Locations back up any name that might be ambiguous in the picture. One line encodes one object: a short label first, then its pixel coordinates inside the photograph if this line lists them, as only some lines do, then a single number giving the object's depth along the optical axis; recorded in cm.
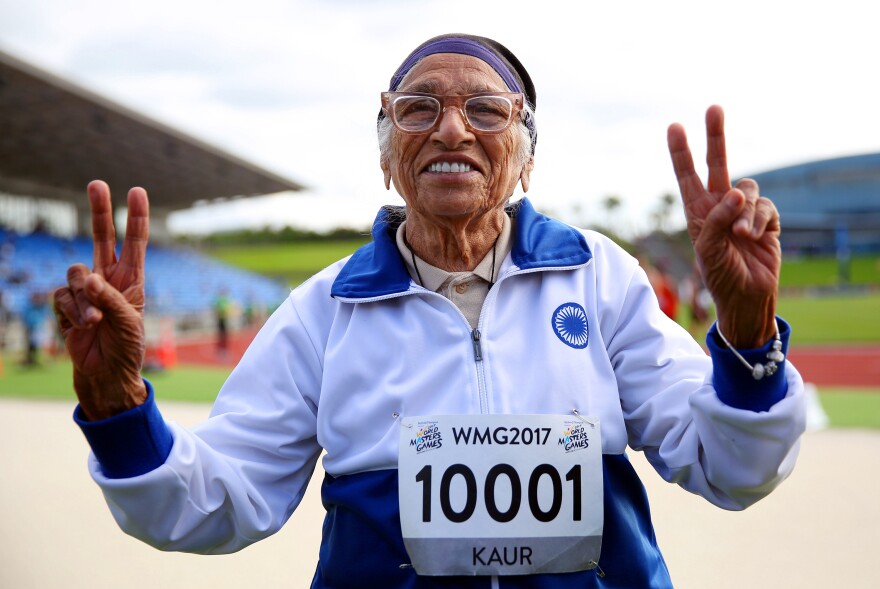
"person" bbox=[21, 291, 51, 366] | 1433
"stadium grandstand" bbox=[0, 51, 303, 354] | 2166
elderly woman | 151
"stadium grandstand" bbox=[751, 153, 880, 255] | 6419
